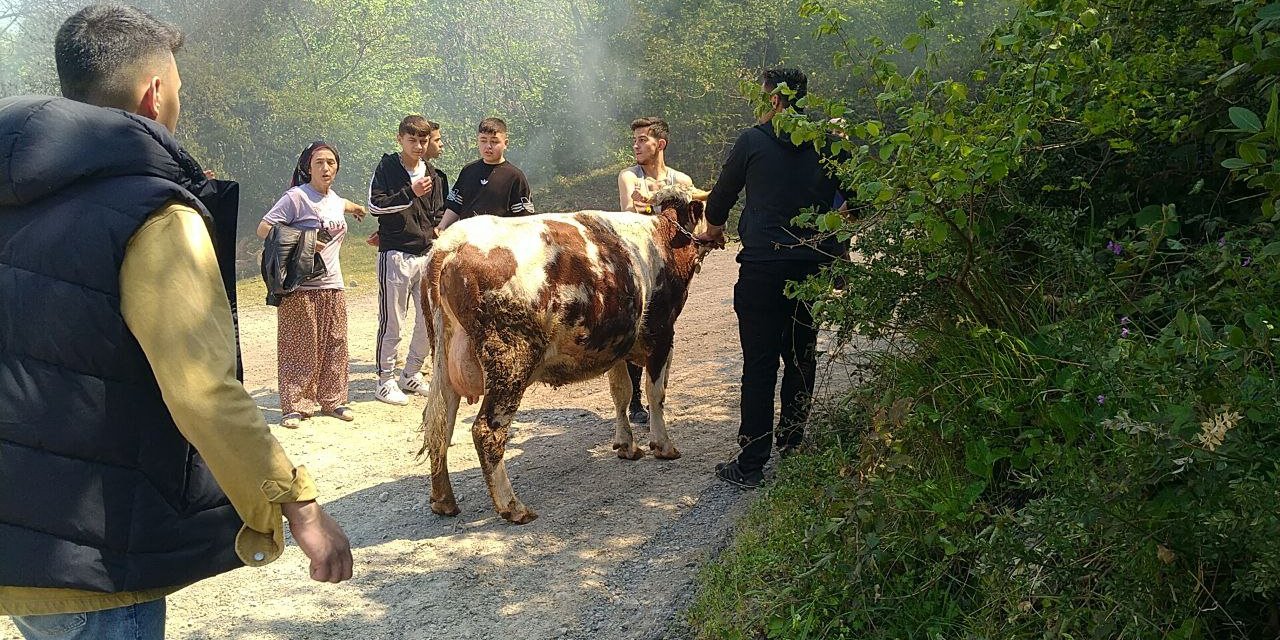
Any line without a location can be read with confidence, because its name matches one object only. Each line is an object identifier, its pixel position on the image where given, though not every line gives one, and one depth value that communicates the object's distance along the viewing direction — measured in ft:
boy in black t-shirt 26.96
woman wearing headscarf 25.43
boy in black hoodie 27.37
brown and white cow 17.72
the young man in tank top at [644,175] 25.39
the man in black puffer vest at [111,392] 6.70
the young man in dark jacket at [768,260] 18.12
